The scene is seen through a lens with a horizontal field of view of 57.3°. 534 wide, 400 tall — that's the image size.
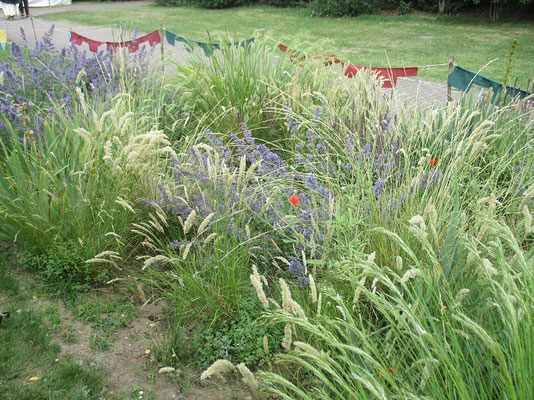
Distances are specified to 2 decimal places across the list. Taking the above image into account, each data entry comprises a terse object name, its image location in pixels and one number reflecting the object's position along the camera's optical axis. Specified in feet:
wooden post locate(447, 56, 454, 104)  17.36
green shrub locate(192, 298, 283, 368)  8.74
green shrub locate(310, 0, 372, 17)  66.95
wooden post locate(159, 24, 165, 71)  23.88
